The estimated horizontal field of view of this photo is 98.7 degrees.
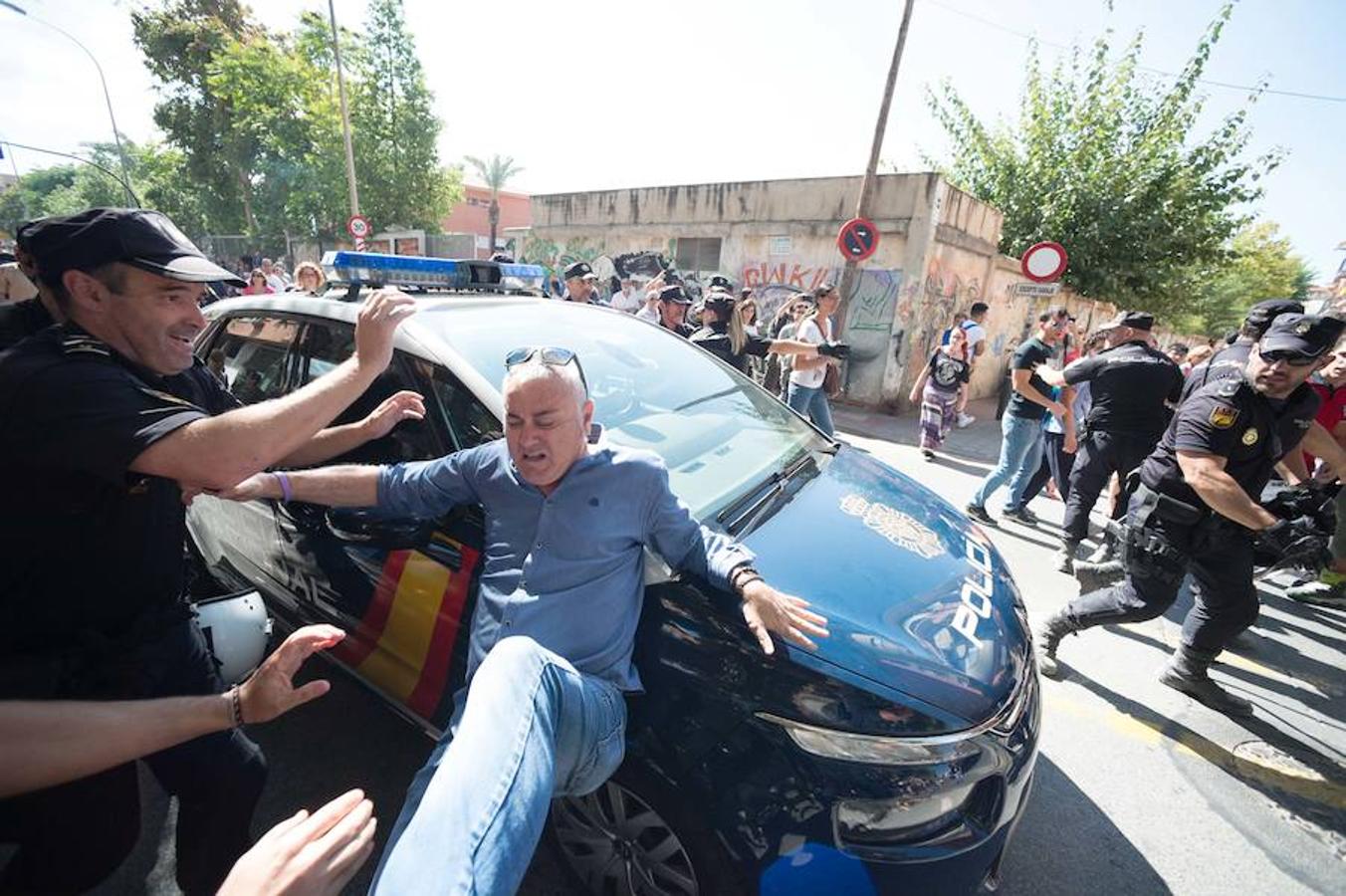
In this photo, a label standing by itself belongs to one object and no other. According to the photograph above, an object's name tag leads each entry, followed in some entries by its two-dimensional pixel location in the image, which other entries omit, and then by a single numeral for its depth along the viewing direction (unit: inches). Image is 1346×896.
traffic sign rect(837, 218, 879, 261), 317.7
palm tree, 1365.7
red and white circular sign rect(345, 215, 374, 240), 548.7
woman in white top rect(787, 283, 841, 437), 222.4
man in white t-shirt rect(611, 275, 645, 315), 379.2
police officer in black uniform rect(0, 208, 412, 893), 44.3
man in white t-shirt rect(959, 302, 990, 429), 265.9
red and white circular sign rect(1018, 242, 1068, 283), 297.4
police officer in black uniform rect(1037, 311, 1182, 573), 148.8
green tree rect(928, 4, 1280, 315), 482.0
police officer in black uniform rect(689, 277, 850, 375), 191.9
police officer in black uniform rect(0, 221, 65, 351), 50.1
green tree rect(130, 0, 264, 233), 932.6
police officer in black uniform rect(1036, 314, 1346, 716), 92.3
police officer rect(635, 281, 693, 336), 203.8
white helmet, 66.7
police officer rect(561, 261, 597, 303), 266.4
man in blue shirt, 46.4
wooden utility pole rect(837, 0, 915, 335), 354.9
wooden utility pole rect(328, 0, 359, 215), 601.4
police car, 52.8
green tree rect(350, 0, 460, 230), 811.4
